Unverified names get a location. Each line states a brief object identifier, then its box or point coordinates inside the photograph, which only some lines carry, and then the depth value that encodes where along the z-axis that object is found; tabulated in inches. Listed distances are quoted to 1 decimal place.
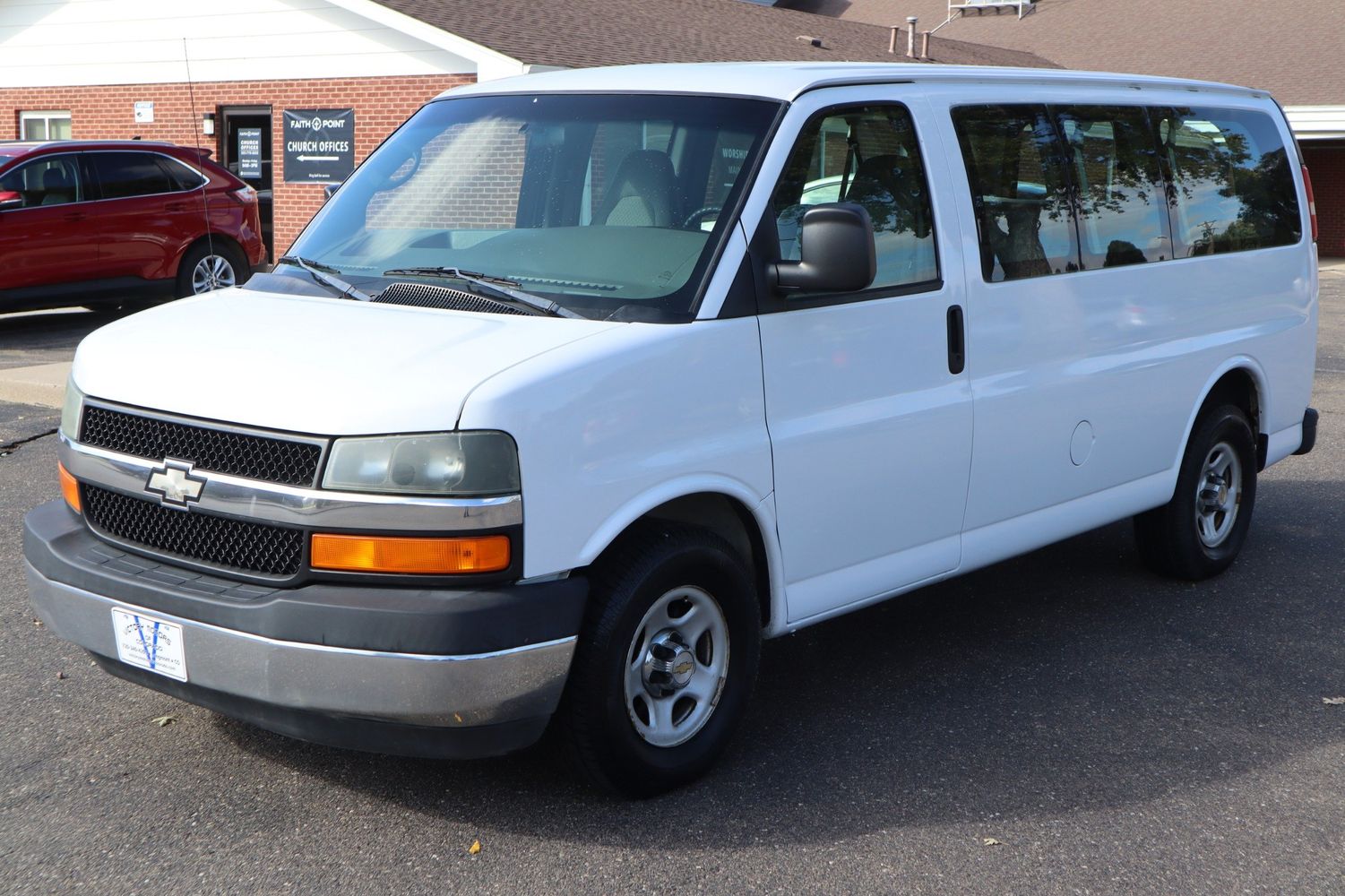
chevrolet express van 139.2
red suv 529.3
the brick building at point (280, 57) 705.6
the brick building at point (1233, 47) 1154.0
